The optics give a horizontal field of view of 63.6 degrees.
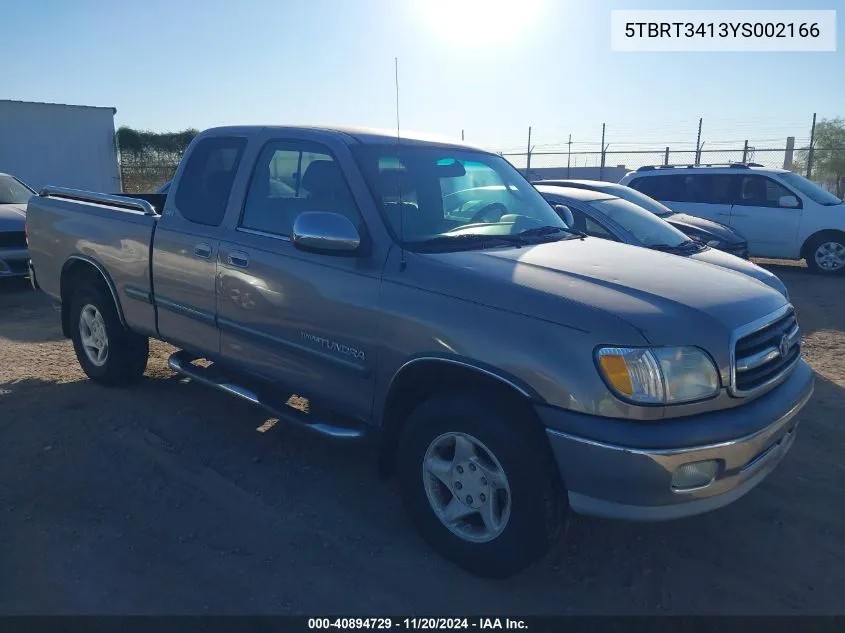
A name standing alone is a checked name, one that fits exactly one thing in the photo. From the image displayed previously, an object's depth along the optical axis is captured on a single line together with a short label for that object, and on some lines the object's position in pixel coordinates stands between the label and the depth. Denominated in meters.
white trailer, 17.86
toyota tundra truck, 2.62
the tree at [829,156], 21.41
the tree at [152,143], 27.34
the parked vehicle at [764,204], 11.72
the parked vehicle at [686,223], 9.17
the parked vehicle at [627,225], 6.88
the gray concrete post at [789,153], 19.33
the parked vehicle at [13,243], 9.24
